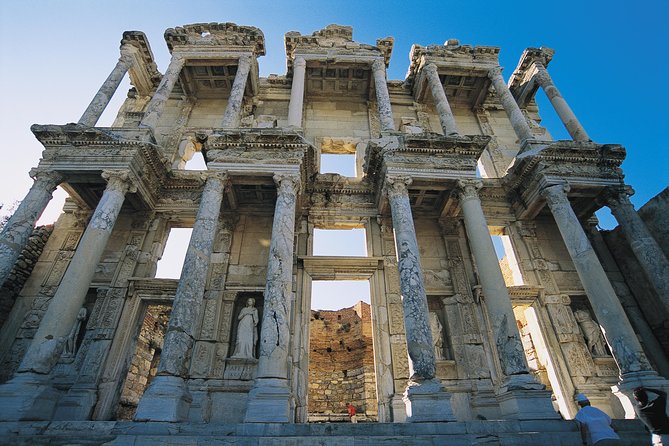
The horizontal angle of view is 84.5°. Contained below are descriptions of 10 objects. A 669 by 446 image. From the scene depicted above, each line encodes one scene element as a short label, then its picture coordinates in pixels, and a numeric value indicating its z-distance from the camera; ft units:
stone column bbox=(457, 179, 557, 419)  24.61
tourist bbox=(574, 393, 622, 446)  17.02
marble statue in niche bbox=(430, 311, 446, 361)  33.96
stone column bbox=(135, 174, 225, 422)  23.40
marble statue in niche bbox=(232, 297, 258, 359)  33.14
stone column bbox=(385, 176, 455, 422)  24.06
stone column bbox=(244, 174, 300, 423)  23.65
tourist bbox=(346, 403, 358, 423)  42.03
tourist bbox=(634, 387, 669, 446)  16.23
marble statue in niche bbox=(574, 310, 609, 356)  34.10
